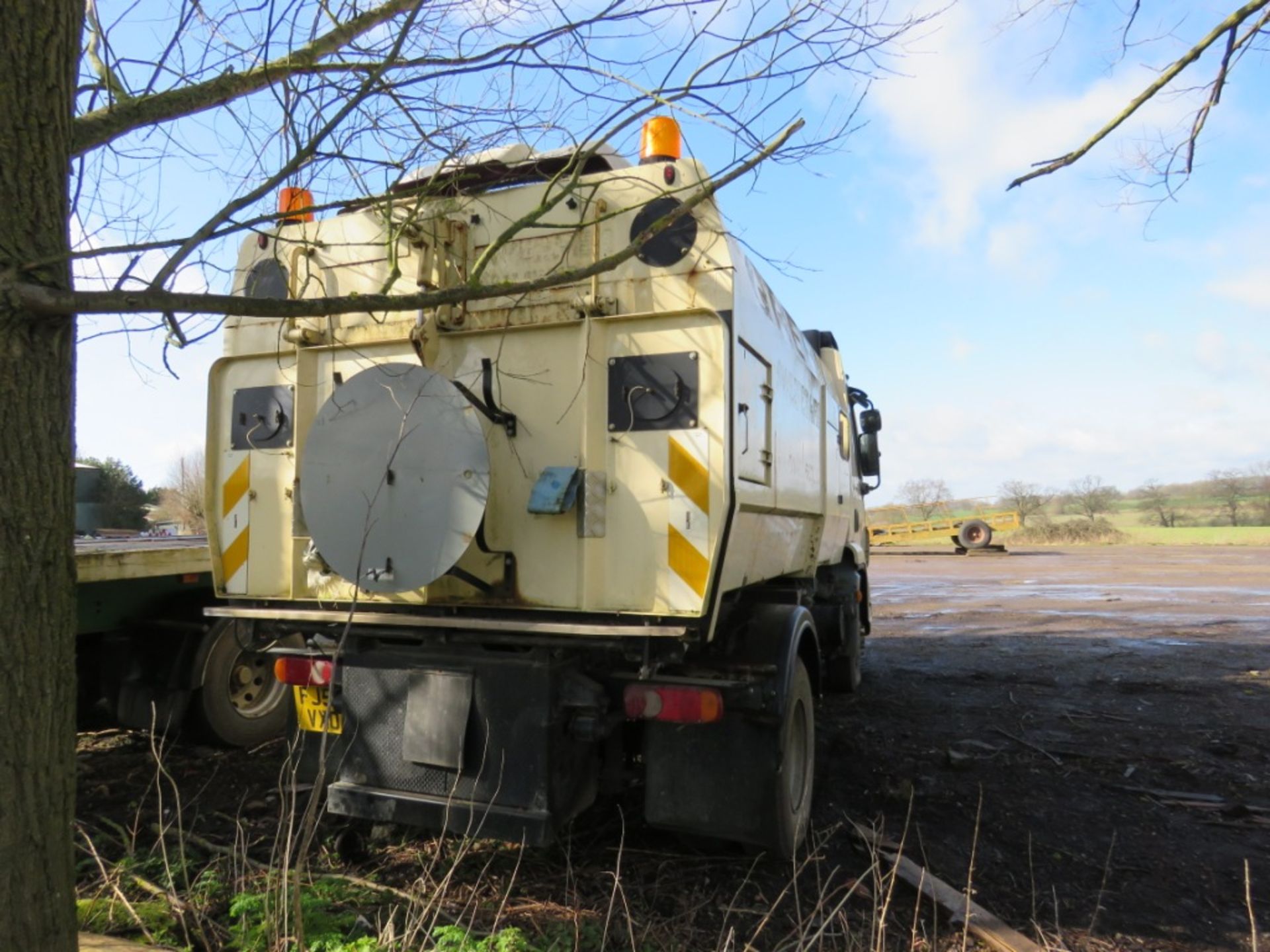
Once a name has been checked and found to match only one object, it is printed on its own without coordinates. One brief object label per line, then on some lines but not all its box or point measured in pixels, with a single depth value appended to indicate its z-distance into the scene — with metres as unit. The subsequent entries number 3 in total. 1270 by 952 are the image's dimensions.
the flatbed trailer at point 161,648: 5.01
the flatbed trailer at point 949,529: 29.86
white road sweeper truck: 2.96
